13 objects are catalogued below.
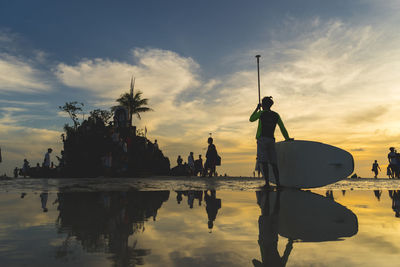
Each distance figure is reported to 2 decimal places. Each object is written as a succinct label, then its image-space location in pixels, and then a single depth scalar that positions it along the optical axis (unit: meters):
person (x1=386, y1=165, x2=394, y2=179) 25.78
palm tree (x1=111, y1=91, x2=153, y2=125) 37.41
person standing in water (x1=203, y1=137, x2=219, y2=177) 16.02
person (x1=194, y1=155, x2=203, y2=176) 27.75
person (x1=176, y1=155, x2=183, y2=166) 31.53
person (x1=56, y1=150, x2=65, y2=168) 29.12
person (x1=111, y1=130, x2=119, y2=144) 20.14
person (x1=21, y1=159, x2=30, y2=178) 31.71
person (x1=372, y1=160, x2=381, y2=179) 29.92
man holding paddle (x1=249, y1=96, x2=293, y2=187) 7.59
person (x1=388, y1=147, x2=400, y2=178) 22.02
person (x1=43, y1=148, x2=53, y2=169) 22.66
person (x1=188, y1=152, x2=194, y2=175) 24.90
